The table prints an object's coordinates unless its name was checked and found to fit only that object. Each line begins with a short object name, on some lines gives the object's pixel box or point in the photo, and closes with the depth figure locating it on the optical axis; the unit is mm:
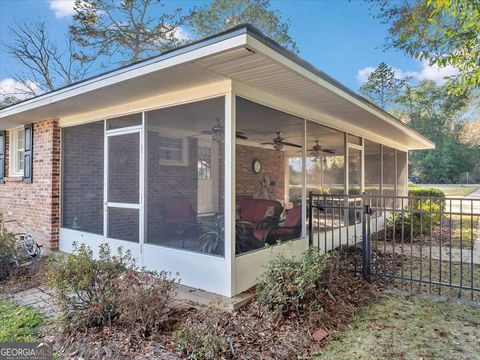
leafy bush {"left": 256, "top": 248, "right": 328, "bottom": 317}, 3276
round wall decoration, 5061
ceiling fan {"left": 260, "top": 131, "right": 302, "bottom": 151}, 5453
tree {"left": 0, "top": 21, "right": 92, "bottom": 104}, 15008
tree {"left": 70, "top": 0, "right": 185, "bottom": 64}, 13734
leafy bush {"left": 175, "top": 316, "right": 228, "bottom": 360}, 2580
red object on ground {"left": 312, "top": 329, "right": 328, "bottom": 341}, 2995
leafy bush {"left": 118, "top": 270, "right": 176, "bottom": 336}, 2943
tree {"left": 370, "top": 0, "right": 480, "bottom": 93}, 3842
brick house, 3717
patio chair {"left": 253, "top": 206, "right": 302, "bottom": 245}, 4508
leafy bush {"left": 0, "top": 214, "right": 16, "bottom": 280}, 4902
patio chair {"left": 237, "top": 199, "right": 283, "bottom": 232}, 4126
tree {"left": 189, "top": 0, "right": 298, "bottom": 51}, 14320
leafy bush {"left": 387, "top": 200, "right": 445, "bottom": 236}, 7742
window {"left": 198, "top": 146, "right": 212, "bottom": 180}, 4188
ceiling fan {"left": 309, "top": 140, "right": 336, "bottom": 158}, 5876
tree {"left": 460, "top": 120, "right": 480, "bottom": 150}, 35000
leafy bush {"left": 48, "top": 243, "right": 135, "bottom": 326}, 3016
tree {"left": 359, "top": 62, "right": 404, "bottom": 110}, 31094
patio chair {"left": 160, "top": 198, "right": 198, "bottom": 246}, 4238
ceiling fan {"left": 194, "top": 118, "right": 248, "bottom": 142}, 3899
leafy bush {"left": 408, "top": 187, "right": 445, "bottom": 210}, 12319
